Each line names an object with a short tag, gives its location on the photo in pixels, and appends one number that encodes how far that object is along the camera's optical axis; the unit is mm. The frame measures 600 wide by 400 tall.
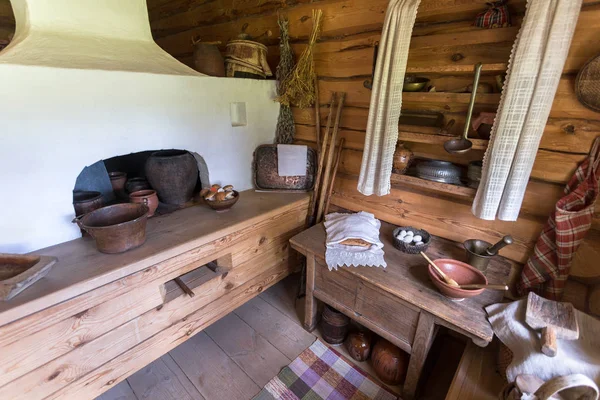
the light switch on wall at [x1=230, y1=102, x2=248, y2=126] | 1848
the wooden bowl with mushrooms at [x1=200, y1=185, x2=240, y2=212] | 1620
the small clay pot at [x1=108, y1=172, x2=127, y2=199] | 1630
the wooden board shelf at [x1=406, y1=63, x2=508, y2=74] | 1095
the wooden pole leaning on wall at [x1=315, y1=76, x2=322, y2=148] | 1867
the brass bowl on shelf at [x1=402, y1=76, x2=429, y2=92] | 1361
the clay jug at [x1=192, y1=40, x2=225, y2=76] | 1737
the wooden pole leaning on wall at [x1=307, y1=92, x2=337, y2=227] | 1803
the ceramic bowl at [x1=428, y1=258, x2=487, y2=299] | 1118
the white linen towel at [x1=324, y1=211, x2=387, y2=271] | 1375
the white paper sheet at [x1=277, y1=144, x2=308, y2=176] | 1925
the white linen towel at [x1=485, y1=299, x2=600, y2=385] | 881
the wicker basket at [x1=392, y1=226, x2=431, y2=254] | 1425
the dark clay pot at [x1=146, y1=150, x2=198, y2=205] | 1578
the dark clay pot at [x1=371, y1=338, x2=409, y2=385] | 1417
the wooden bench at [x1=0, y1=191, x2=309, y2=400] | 959
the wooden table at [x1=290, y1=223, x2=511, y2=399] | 1115
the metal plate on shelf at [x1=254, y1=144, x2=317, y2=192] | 1984
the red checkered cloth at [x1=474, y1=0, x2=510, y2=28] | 1154
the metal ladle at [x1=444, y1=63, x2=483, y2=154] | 1147
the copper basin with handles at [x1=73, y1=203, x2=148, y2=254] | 1160
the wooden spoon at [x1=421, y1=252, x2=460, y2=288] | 1159
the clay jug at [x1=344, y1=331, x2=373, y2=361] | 1568
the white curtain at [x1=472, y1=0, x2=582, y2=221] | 957
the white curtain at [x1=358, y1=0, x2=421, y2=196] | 1256
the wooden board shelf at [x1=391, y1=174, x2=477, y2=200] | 1259
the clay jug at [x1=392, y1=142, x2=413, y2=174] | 1439
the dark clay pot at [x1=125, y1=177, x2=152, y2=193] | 1630
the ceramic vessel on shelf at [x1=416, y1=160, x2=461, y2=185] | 1321
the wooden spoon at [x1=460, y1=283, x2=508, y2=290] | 1098
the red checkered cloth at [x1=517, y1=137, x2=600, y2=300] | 1090
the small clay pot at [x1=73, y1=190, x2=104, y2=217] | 1329
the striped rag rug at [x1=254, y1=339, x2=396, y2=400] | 1415
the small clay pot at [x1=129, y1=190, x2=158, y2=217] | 1467
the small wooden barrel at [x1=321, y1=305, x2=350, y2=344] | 1634
